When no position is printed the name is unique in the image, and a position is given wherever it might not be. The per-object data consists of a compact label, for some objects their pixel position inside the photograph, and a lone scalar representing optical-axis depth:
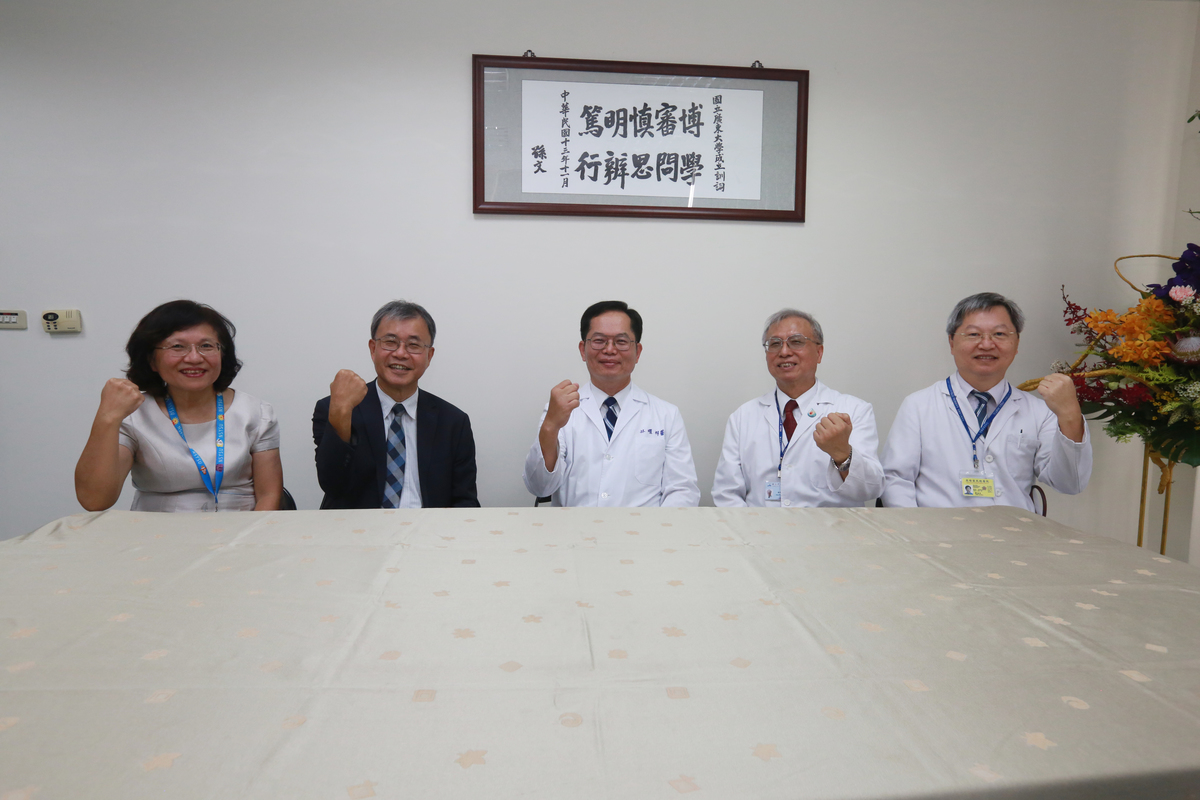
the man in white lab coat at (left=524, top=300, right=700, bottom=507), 2.33
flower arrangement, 2.18
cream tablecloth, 0.62
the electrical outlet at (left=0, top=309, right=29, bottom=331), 2.52
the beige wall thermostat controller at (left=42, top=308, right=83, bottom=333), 2.53
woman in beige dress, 1.78
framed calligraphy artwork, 2.62
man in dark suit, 2.07
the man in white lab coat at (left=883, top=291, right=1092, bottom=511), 2.20
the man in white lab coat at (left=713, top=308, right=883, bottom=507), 2.28
